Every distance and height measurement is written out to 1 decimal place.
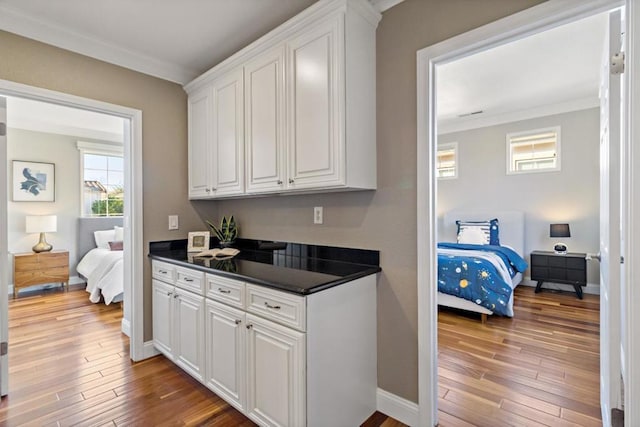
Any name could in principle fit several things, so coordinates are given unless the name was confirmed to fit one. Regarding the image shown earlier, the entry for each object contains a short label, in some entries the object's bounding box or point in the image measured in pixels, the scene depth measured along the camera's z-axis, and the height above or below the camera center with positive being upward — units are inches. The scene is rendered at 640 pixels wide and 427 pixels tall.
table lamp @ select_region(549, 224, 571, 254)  173.9 -12.4
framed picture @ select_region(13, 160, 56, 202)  183.5 +19.0
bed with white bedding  159.5 -25.5
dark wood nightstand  166.2 -31.8
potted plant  112.0 -6.9
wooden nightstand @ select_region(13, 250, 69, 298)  174.9 -30.7
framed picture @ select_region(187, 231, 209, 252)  111.1 -9.9
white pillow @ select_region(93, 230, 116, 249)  204.8 -15.7
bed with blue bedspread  132.5 -24.7
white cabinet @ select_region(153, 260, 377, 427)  59.3 -29.1
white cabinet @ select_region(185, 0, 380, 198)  68.1 +25.6
